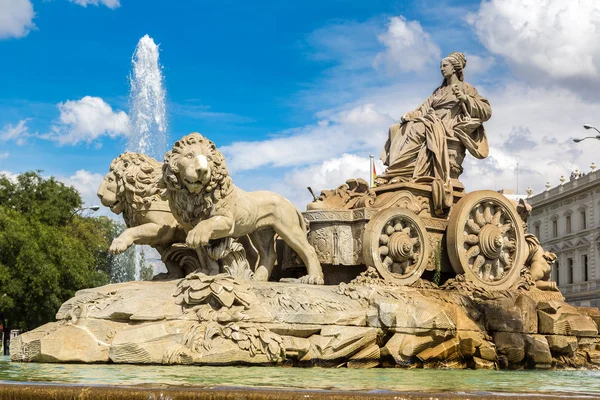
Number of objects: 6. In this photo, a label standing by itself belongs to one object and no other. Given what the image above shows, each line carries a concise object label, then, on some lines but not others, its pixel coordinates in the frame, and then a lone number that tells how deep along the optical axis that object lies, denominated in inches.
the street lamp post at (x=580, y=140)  914.5
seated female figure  520.7
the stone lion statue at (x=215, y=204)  404.5
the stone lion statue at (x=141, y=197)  444.1
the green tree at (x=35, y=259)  1178.6
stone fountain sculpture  368.8
